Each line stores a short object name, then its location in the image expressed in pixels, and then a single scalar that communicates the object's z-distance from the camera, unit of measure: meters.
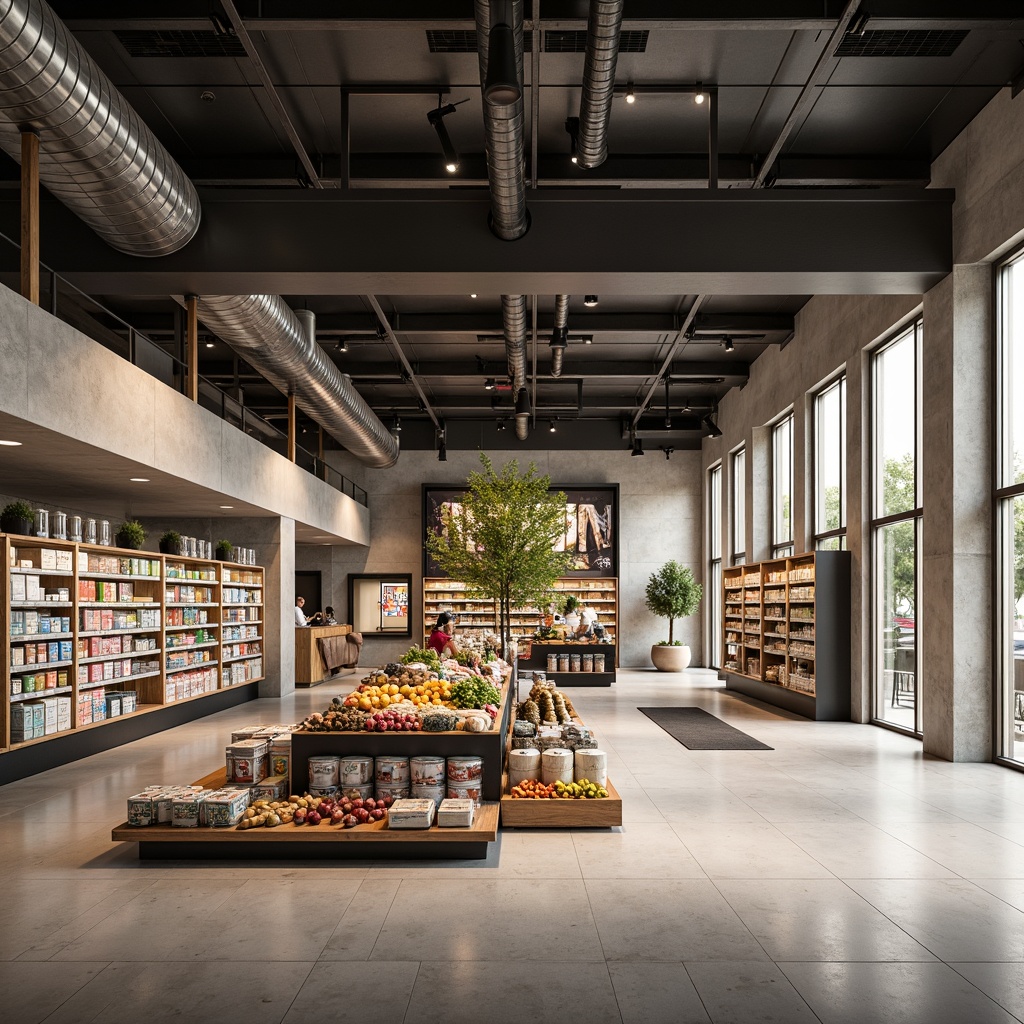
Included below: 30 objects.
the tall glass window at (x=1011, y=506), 8.11
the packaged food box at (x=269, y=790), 5.79
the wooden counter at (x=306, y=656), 16.20
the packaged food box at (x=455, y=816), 5.30
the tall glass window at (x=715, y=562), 20.64
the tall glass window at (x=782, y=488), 15.55
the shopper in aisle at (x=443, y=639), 10.54
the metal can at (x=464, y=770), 5.77
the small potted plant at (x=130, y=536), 10.28
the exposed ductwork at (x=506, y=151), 5.40
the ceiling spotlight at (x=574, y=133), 7.90
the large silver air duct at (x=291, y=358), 9.16
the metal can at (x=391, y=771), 5.77
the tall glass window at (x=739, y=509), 18.31
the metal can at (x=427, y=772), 5.74
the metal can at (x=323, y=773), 5.75
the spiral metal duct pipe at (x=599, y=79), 5.44
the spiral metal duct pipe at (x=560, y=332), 11.78
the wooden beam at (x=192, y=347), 9.45
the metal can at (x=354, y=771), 5.75
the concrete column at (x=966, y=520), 8.45
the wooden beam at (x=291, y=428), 13.93
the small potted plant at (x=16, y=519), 7.91
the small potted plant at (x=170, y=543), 11.48
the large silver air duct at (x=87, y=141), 4.95
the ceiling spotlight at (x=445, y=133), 7.55
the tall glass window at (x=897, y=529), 10.30
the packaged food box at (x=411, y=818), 5.30
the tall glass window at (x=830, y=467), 12.69
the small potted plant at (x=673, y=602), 19.92
